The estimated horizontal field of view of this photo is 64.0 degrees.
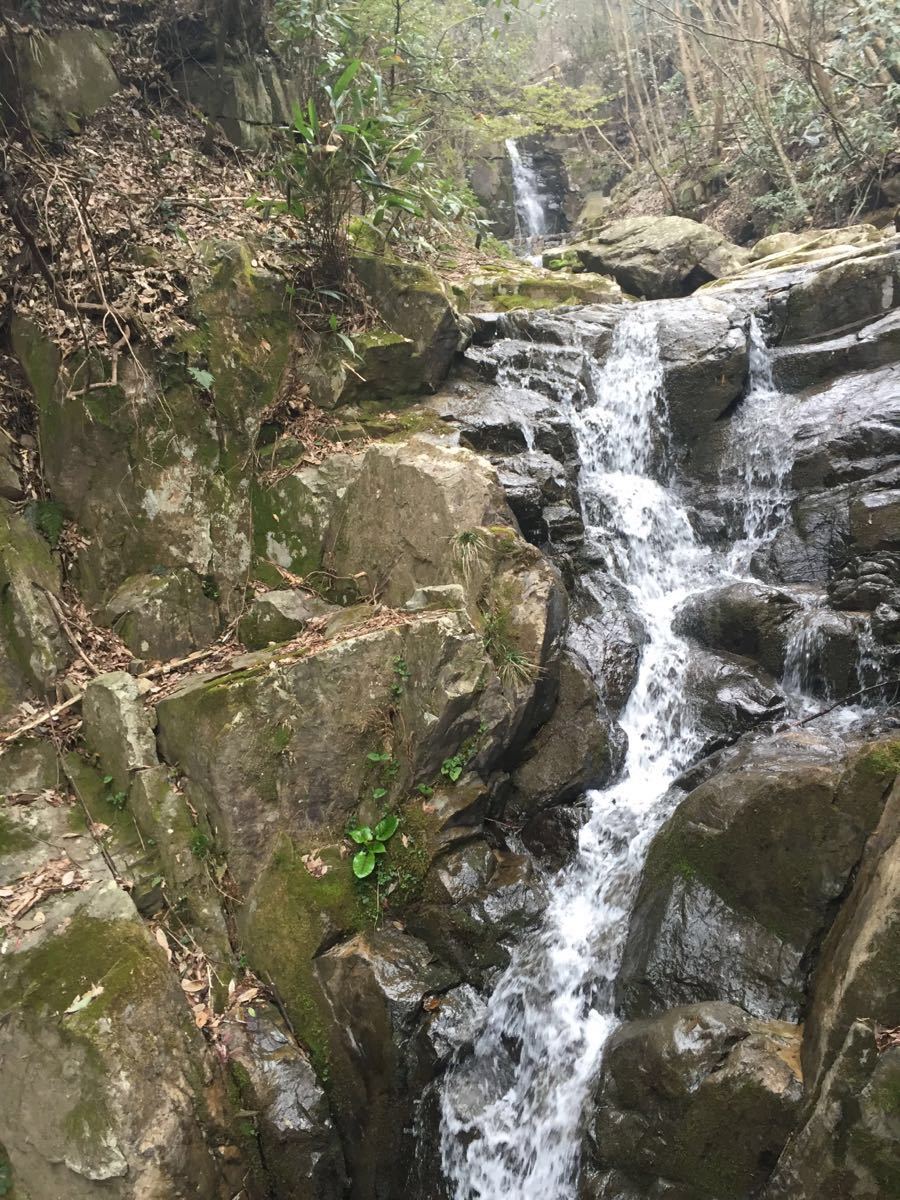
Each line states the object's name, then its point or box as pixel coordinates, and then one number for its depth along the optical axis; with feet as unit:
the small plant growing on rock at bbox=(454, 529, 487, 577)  18.52
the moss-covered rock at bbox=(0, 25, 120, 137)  23.22
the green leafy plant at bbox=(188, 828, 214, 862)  15.65
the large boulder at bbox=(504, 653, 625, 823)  18.52
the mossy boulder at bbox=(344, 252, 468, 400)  24.79
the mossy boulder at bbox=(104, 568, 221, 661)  19.39
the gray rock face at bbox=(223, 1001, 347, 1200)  13.28
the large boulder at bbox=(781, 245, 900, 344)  30.73
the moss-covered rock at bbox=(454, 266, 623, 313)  35.73
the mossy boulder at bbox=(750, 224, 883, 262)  38.52
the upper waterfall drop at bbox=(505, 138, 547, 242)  67.92
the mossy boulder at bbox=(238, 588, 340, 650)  19.06
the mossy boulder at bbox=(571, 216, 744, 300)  44.01
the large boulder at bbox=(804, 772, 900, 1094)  9.70
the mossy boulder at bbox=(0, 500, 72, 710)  17.67
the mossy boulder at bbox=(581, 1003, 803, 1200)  11.00
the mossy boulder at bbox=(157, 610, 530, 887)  15.67
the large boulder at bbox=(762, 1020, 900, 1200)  8.71
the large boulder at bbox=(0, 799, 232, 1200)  11.63
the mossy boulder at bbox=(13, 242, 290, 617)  20.21
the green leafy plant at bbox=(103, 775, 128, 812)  16.25
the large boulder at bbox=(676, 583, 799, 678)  22.34
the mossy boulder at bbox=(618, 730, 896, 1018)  13.11
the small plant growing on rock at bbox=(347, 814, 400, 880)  15.29
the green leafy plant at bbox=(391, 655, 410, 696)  16.53
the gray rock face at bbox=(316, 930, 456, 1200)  13.87
